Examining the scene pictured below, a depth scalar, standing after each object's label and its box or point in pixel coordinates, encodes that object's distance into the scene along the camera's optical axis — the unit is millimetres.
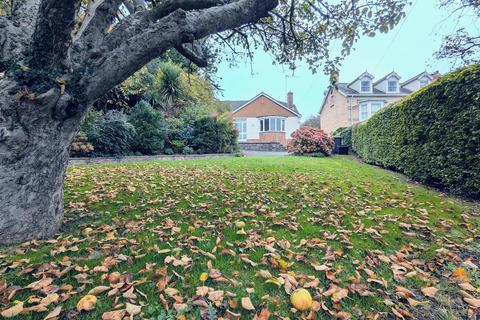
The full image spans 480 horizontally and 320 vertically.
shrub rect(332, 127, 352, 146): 18445
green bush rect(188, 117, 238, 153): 14547
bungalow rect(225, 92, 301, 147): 32562
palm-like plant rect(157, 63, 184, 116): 15445
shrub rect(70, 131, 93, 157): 9688
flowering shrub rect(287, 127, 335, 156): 15914
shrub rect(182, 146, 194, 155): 13641
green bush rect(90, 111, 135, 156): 10305
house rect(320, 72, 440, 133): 28484
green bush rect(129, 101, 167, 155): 12031
